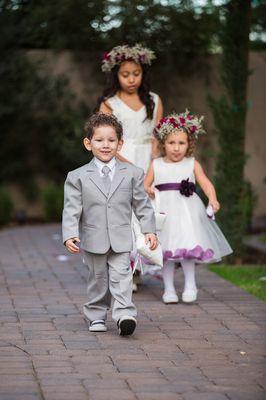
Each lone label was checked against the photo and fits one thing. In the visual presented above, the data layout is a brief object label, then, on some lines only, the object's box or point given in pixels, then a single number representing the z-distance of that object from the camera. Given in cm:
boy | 817
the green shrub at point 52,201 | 1915
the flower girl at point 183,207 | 977
